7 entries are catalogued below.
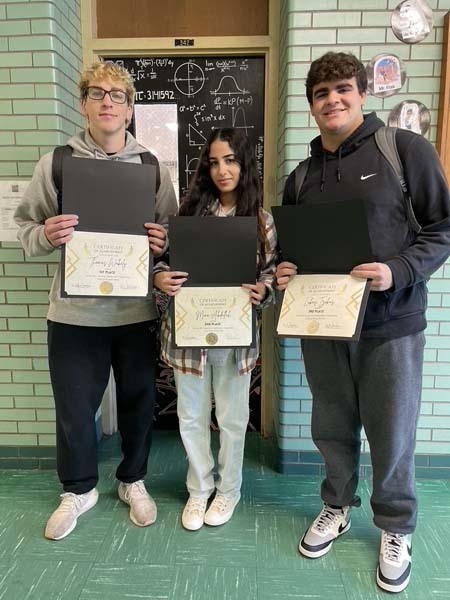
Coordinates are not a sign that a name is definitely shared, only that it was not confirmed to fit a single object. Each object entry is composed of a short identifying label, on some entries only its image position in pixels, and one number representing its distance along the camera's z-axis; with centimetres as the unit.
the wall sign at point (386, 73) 210
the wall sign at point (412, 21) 206
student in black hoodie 152
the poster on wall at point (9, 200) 226
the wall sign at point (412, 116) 212
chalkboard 254
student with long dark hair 175
